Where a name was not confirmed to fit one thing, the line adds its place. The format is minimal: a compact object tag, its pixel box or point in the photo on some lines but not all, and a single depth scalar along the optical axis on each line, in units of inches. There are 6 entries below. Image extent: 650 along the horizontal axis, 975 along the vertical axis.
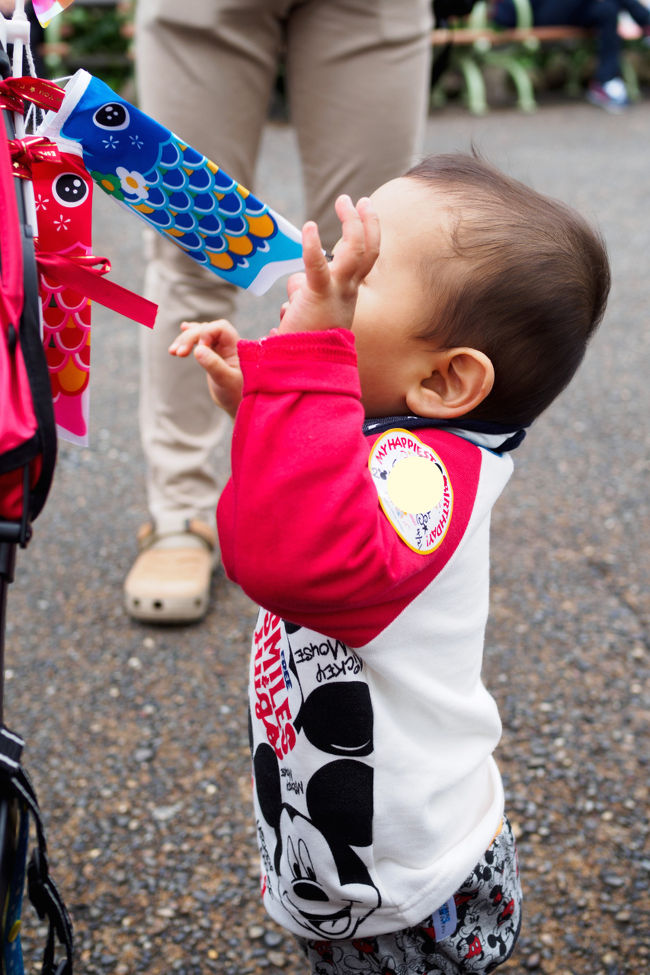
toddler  40.5
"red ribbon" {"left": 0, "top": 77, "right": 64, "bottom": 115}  40.3
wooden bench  355.9
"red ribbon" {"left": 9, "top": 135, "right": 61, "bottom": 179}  41.0
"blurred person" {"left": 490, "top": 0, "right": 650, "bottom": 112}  359.6
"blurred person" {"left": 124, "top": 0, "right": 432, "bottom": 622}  86.0
